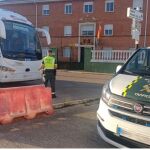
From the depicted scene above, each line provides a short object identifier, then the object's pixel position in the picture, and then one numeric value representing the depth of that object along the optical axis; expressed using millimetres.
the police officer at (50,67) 6096
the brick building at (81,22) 21316
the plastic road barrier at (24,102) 3881
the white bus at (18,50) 6611
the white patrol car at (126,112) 2631
